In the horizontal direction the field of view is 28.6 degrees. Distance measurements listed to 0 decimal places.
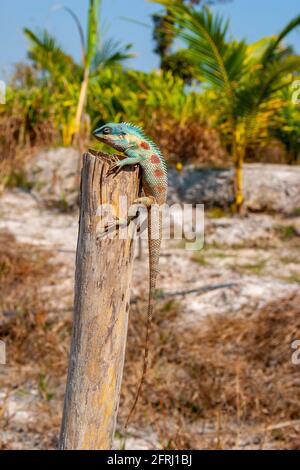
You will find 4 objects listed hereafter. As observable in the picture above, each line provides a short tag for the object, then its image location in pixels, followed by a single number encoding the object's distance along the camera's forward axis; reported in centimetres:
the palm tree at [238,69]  586
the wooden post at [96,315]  177
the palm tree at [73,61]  790
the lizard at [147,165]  189
